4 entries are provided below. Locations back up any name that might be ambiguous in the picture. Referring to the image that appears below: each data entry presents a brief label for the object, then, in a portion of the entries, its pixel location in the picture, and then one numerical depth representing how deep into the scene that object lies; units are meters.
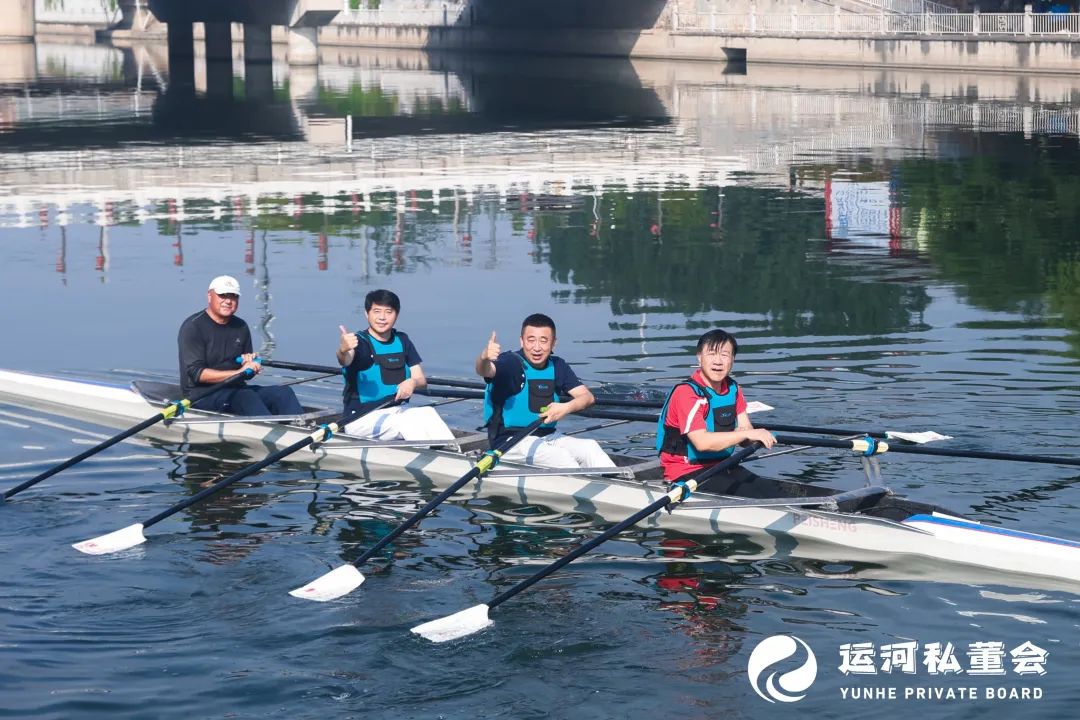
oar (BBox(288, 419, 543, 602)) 12.40
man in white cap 16.80
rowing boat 12.66
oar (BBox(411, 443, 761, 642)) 11.55
